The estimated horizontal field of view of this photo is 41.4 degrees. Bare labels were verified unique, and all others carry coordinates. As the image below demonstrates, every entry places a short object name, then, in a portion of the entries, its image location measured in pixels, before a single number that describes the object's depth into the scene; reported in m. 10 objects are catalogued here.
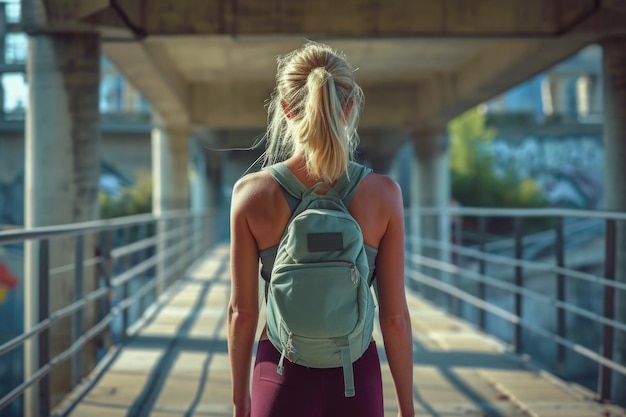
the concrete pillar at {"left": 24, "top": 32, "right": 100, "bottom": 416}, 8.63
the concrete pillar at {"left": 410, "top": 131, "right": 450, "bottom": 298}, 21.31
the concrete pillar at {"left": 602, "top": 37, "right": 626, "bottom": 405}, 10.05
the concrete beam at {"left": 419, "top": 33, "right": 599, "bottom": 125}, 11.15
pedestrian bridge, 5.18
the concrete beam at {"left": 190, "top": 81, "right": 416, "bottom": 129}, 19.38
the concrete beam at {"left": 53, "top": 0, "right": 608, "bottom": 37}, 9.67
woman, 1.98
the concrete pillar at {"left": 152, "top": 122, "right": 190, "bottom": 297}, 21.23
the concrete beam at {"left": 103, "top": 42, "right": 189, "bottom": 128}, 11.55
